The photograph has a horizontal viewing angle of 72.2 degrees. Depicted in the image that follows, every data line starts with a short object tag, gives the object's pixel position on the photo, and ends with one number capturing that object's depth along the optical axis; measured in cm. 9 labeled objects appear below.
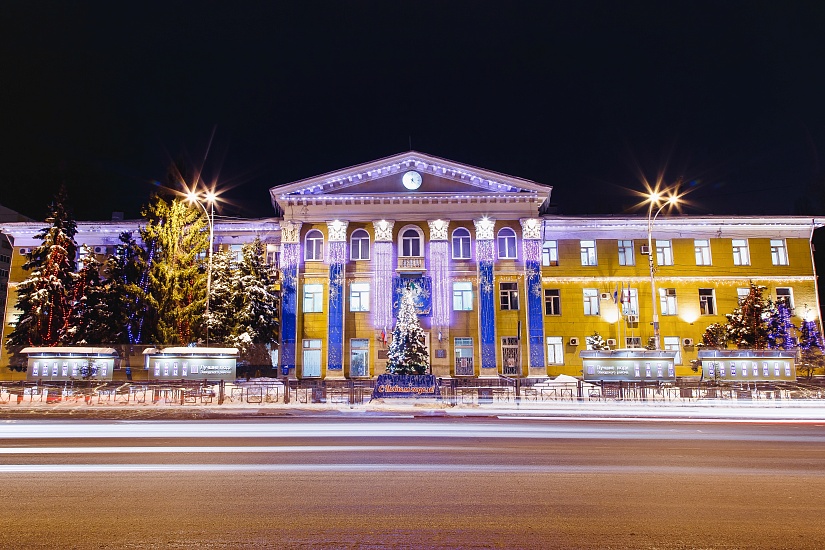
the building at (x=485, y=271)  3962
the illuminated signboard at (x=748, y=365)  3136
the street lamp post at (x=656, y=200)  3318
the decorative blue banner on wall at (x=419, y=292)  3972
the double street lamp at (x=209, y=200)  3209
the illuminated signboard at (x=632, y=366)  3061
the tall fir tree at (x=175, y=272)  3553
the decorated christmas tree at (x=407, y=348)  2858
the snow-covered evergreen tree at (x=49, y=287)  3697
